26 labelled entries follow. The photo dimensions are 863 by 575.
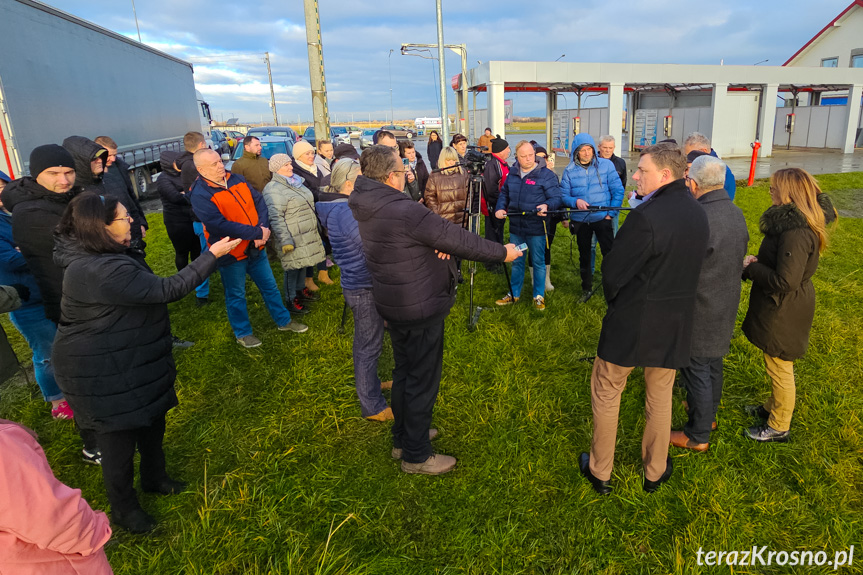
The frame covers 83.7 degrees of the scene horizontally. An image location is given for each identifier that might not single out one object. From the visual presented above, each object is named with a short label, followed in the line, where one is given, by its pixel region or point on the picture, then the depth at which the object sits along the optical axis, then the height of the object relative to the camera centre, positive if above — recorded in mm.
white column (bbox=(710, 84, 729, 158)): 22000 +743
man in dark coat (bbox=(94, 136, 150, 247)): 4789 -233
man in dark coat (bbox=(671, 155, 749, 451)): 2707 -857
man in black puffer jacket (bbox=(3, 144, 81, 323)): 3232 -285
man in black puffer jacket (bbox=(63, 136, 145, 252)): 4199 +14
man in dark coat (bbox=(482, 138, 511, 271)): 6871 -454
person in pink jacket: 1173 -871
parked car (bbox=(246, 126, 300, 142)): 16977 +825
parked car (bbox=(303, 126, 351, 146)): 21531 +919
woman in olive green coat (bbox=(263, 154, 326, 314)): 5199 -679
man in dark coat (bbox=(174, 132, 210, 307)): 5291 -131
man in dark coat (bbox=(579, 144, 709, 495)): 2311 -756
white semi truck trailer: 7969 +1572
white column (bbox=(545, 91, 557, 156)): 26578 +1622
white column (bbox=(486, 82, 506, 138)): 17469 +1459
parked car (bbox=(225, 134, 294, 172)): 12859 +197
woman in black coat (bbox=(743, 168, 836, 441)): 2770 -847
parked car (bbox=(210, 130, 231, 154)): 21045 +892
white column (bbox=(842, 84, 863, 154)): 23312 +970
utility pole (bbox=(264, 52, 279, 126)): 50412 +5872
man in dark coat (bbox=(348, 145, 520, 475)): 2586 -637
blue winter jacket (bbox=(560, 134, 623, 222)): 5543 -471
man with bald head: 4332 -656
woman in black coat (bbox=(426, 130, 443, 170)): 11523 +39
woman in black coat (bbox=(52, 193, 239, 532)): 2297 -836
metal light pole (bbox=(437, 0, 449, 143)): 17297 +2277
